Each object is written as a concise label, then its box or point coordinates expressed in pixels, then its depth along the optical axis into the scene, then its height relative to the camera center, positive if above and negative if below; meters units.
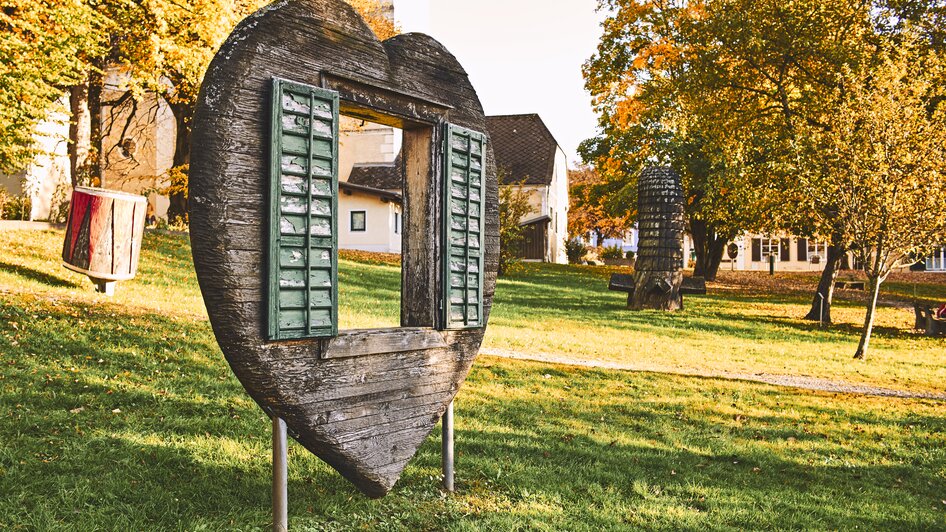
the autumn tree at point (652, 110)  25.44 +5.96
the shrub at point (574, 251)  43.84 +0.35
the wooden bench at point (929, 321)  19.12 -1.57
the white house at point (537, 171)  44.28 +5.57
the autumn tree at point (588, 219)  61.12 +3.28
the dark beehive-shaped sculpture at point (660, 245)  20.92 +0.39
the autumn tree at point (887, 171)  14.80 +1.95
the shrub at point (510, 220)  27.91 +1.42
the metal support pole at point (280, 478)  4.48 -1.44
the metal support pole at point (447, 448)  5.66 -1.55
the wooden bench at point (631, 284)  21.16 -0.78
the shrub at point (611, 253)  52.48 +0.33
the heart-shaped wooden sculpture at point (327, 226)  4.08 +0.17
